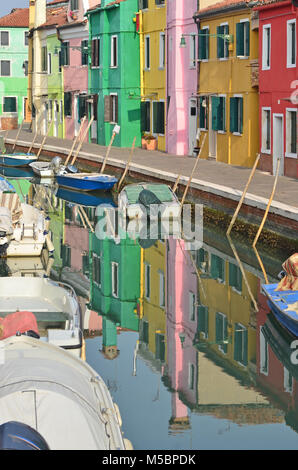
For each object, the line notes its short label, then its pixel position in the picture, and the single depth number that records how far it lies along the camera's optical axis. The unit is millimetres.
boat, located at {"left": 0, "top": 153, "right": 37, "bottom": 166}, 48188
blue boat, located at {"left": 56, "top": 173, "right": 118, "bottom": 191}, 37719
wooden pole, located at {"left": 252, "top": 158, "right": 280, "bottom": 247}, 24844
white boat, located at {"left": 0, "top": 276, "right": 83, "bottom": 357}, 16422
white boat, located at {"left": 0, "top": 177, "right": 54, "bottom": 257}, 24859
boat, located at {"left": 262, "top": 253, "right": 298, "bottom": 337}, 17453
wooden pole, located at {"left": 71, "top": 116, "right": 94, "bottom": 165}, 43419
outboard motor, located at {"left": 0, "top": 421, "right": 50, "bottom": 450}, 9516
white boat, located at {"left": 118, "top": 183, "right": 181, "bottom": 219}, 30109
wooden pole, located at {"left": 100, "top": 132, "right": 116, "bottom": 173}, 40344
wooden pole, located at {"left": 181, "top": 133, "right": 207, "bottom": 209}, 30703
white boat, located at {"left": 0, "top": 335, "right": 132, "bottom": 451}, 10125
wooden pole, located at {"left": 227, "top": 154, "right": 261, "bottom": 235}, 26464
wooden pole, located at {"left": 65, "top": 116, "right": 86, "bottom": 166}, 43450
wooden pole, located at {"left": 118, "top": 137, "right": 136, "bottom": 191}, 37134
